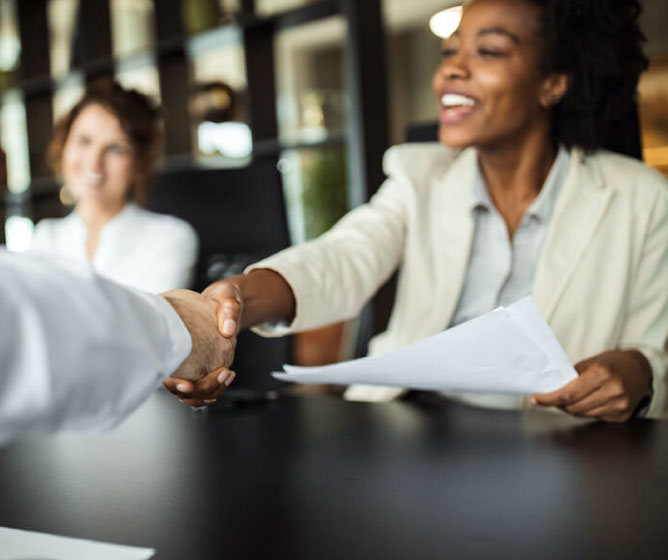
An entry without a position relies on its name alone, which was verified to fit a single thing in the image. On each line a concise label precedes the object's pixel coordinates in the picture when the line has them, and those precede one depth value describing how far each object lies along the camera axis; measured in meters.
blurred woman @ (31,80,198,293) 2.05
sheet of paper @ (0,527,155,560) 0.46
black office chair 1.59
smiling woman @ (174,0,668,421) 1.16
